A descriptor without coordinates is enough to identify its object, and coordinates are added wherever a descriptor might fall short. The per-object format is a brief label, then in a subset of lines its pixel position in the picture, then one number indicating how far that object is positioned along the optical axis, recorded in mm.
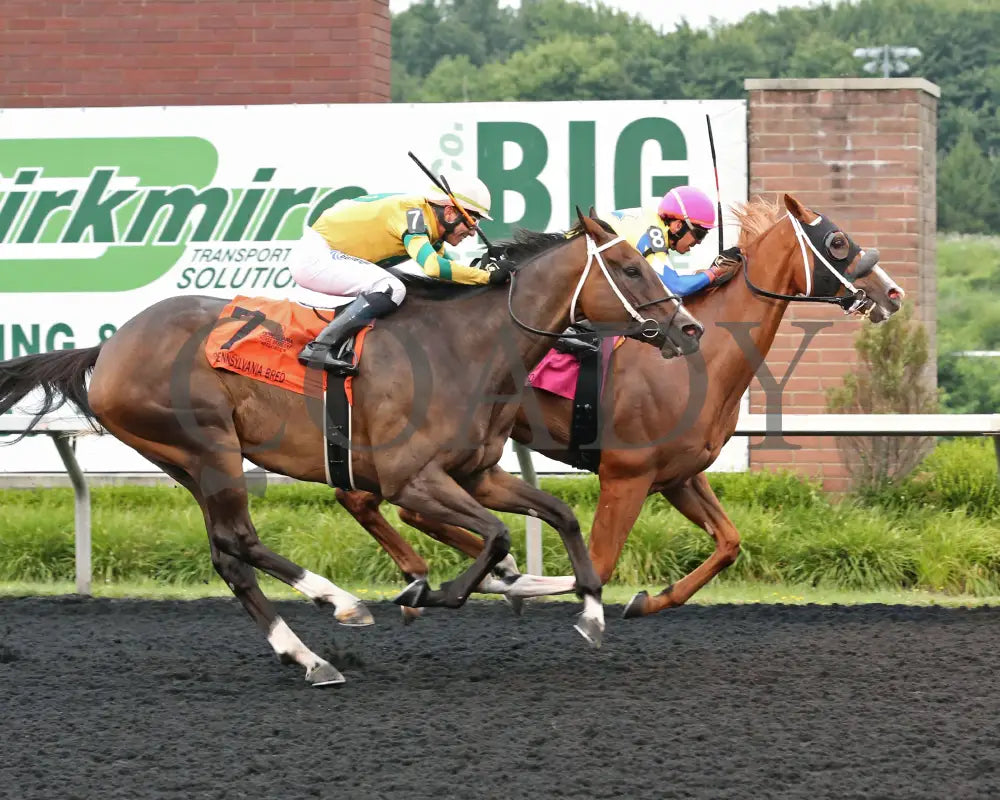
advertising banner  18062
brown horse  10500
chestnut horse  11812
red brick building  20922
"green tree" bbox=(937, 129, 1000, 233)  75437
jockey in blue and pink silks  12227
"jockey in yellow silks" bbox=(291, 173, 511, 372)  10773
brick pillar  17922
